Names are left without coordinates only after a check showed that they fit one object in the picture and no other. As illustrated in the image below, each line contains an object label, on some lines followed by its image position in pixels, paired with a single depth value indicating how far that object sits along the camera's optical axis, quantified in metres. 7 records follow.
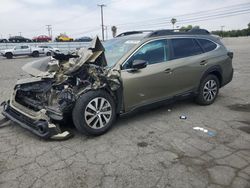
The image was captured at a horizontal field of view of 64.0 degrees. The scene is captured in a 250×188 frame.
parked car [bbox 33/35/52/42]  39.87
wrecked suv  3.15
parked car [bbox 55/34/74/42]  39.07
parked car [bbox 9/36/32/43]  35.94
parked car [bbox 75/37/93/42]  38.71
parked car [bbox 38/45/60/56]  23.63
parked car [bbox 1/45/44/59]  21.29
